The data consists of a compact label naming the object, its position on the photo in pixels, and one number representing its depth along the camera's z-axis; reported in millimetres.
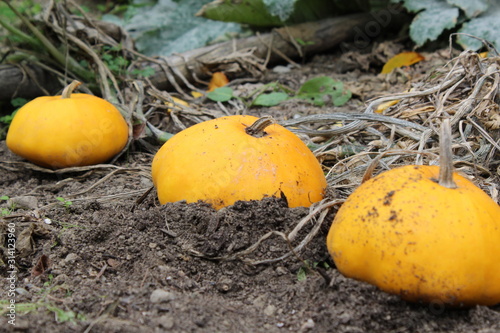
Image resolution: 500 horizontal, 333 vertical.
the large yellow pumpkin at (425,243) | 1626
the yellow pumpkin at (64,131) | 2984
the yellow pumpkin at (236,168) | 2162
